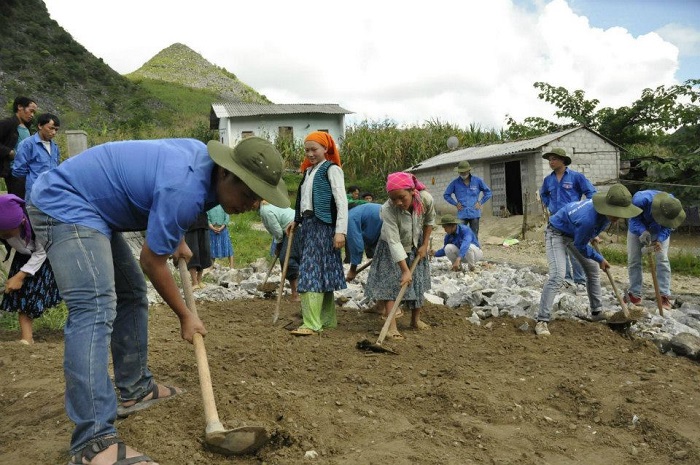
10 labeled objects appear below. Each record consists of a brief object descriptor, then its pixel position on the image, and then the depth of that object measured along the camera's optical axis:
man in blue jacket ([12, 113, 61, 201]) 5.97
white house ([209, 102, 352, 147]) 28.75
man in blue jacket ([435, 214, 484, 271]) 8.77
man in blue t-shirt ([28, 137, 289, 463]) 2.35
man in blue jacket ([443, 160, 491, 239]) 9.62
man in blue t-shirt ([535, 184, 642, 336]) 5.01
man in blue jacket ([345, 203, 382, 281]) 6.39
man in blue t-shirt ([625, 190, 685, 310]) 5.73
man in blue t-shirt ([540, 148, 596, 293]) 7.08
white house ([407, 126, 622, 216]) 16.50
